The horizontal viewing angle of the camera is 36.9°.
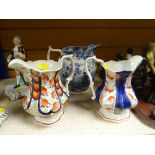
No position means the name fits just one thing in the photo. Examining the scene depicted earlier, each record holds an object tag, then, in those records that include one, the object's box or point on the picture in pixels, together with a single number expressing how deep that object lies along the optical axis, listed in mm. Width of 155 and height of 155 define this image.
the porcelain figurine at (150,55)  610
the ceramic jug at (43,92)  538
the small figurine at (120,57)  689
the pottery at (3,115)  587
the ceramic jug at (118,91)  573
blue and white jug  669
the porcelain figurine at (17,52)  650
